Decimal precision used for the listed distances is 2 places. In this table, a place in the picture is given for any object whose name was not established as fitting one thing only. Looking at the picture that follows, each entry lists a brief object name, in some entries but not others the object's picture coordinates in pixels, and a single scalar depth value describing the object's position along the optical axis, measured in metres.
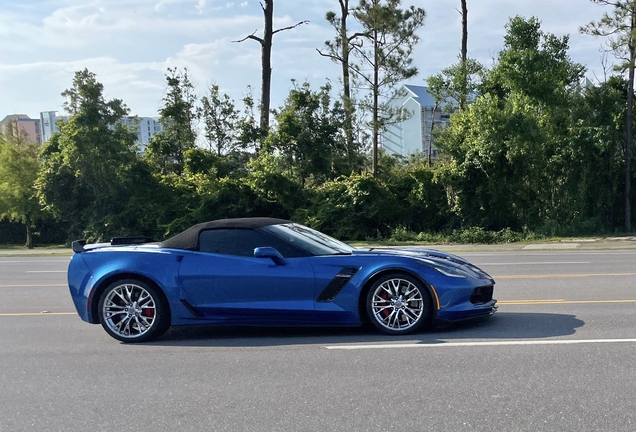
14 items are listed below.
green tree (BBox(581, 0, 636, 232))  24.86
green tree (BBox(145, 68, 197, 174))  35.12
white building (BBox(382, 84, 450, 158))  64.00
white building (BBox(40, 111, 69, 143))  157.25
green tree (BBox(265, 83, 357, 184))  31.73
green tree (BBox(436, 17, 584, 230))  26.17
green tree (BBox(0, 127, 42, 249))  32.41
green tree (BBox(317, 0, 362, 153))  31.86
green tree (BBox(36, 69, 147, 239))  29.12
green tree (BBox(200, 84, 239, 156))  35.66
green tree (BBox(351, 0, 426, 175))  30.36
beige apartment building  40.54
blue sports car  7.41
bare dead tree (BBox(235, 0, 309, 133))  34.47
